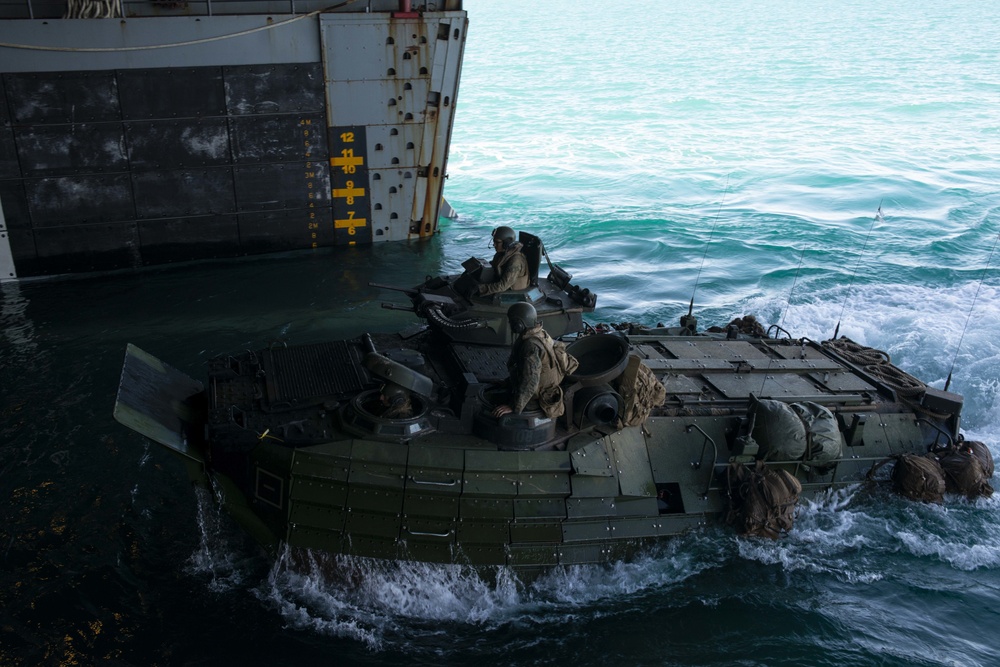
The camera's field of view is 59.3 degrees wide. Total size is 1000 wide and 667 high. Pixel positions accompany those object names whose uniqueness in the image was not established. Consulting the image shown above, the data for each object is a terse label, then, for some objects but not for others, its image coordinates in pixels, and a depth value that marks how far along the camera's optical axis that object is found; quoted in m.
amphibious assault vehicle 8.24
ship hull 15.84
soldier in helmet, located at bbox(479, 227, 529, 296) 10.57
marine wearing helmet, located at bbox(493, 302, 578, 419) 8.34
